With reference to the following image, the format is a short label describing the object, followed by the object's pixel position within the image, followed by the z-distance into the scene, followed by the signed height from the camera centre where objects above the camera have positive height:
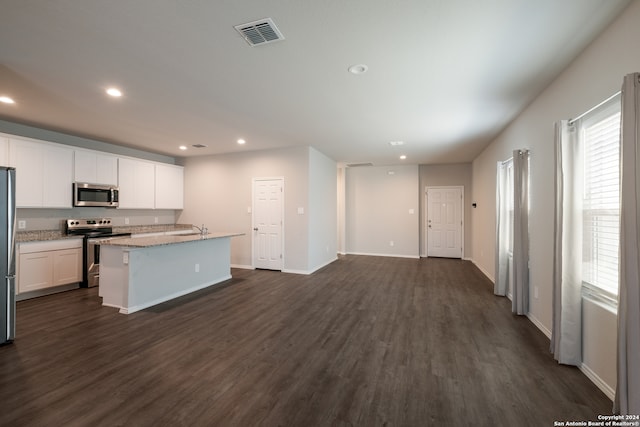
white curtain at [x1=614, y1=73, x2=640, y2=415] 1.62 -0.26
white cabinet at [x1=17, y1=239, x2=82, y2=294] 4.18 -0.84
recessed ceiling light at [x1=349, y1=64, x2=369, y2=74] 2.68 +1.43
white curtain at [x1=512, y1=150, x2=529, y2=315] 3.60 -0.28
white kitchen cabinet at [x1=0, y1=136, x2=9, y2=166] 4.11 +0.91
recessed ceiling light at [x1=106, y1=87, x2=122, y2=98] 3.18 +1.42
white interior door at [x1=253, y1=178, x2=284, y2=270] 6.23 -0.23
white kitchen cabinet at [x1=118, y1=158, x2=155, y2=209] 5.80 +0.63
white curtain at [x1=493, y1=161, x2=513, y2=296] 4.59 -0.30
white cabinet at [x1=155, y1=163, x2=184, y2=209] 6.59 +0.64
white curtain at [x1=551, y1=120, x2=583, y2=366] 2.43 -0.33
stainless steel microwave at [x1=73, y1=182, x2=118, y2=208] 4.98 +0.33
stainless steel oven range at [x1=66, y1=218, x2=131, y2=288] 4.92 -0.61
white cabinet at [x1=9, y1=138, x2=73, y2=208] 4.29 +0.65
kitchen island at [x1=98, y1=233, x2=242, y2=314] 3.74 -0.86
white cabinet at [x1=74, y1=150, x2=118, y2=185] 5.04 +0.86
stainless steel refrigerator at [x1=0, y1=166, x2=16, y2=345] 2.76 -0.44
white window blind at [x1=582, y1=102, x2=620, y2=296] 2.13 +0.12
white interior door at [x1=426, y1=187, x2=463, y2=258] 8.15 -0.26
